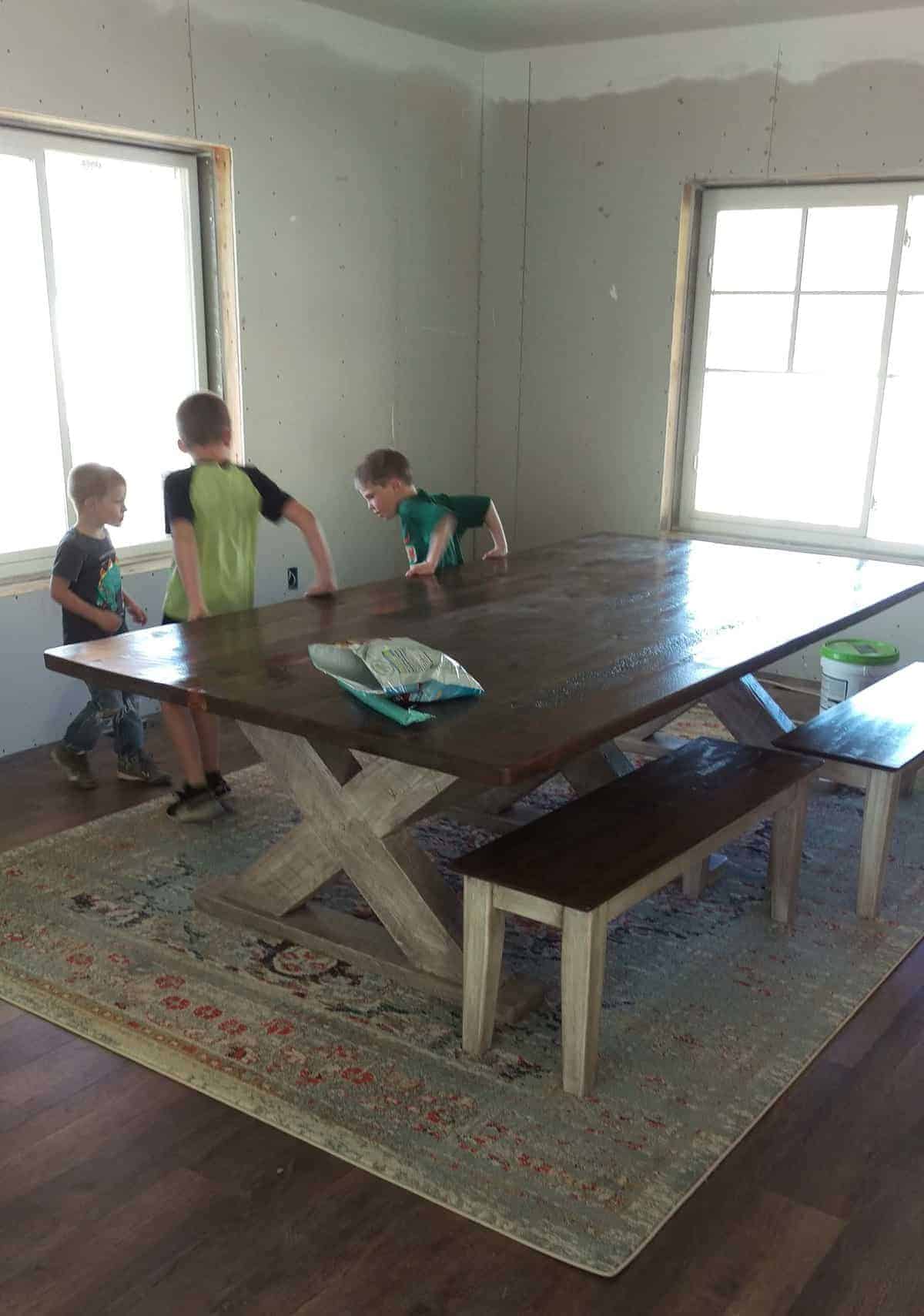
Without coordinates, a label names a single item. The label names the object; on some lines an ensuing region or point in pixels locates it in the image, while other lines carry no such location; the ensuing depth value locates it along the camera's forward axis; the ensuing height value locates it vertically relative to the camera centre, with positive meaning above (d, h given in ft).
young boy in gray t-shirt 11.00 -2.76
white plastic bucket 13.29 -3.77
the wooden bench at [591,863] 6.88 -3.29
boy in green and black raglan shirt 10.10 -1.92
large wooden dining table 6.83 -2.34
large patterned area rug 6.33 -4.47
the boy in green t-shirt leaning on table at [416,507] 10.75 -1.81
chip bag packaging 6.98 -2.13
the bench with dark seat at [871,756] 9.23 -3.34
